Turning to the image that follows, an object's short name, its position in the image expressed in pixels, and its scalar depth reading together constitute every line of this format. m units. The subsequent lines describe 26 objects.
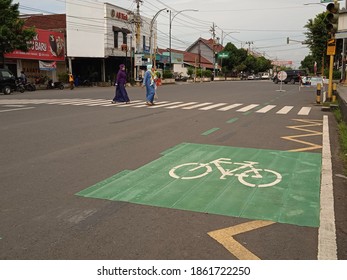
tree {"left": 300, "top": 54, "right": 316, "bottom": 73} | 126.80
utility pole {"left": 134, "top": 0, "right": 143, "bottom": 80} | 44.37
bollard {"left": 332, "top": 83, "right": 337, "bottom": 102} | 17.41
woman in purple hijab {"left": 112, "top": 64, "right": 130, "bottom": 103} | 18.23
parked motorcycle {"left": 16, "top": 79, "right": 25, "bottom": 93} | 29.87
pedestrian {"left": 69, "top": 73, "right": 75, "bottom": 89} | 35.67
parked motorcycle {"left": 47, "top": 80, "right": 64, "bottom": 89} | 36.00
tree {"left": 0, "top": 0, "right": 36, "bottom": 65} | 28.97
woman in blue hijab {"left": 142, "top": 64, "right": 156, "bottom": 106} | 17.52
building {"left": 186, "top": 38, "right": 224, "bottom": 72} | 97.91
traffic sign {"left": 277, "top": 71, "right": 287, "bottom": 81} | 30.32
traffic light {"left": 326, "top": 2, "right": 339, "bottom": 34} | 11.72
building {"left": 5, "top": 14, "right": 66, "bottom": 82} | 34.42
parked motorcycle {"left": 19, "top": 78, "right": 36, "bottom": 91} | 31.28
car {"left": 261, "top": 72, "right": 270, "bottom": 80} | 91.90
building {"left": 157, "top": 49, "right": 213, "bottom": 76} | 64.88
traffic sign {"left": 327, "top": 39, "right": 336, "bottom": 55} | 16.48
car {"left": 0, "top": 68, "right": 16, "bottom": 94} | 26.62
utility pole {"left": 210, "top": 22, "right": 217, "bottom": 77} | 88.87
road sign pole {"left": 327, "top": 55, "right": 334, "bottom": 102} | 16.55
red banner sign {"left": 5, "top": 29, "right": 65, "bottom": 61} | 34.50
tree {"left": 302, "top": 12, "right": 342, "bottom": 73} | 47.12
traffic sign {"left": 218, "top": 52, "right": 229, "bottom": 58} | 88.44
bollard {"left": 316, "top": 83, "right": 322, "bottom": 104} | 17.73
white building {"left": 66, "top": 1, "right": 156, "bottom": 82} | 40.31
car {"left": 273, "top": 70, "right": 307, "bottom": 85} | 52.72
